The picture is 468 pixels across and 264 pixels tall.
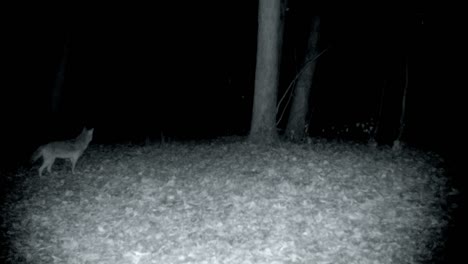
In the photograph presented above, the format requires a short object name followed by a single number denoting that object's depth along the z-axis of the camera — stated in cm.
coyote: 920
